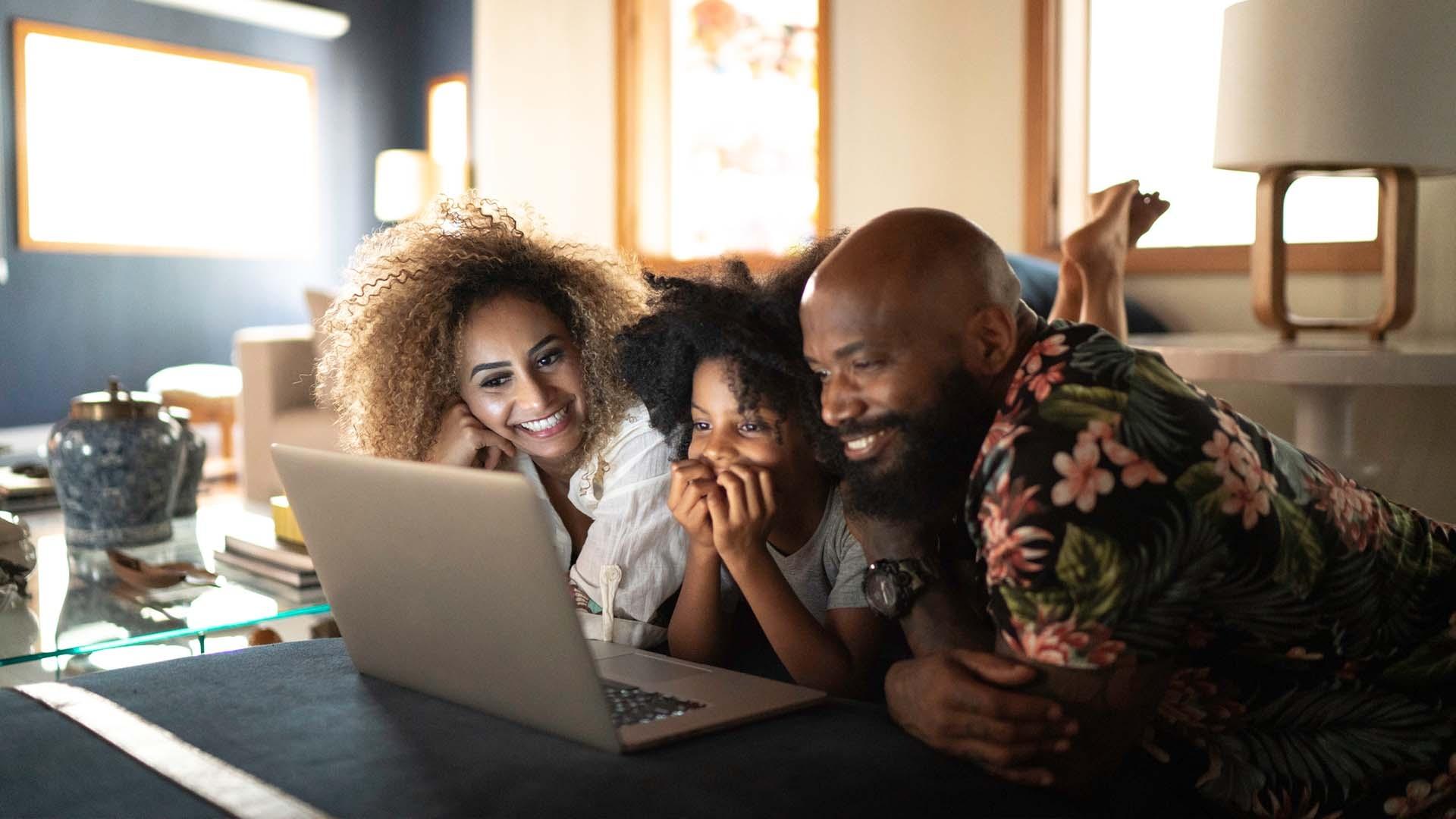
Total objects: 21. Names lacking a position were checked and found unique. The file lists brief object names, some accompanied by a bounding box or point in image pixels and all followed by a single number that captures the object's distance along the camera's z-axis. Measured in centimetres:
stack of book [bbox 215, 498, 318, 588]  204
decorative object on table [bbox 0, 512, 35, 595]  188
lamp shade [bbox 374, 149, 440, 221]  668
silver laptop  91
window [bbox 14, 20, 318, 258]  654
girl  122
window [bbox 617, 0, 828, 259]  495
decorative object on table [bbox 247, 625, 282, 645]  213
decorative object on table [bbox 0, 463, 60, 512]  270
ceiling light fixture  705
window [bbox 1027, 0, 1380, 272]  338
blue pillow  281
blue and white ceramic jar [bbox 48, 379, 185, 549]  220
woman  163
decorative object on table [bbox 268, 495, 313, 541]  221
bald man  83
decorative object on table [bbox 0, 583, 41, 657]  165
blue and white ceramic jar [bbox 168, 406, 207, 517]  247
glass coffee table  170
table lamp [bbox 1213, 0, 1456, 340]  229
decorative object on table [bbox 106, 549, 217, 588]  198
